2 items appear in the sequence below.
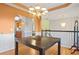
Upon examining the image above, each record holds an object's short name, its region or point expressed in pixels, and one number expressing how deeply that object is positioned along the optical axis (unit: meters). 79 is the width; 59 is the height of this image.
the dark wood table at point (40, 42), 1.77
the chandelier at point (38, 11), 1.86
